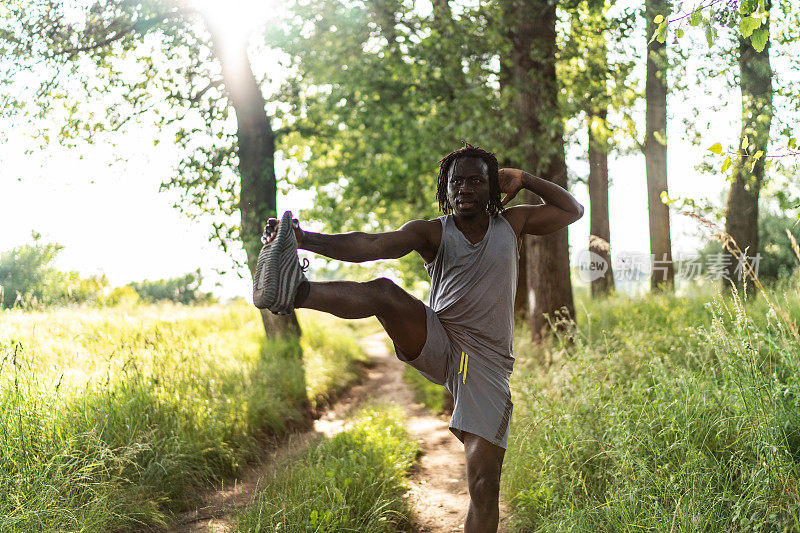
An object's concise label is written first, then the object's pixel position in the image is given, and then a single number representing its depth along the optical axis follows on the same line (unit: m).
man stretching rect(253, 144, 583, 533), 3.70
